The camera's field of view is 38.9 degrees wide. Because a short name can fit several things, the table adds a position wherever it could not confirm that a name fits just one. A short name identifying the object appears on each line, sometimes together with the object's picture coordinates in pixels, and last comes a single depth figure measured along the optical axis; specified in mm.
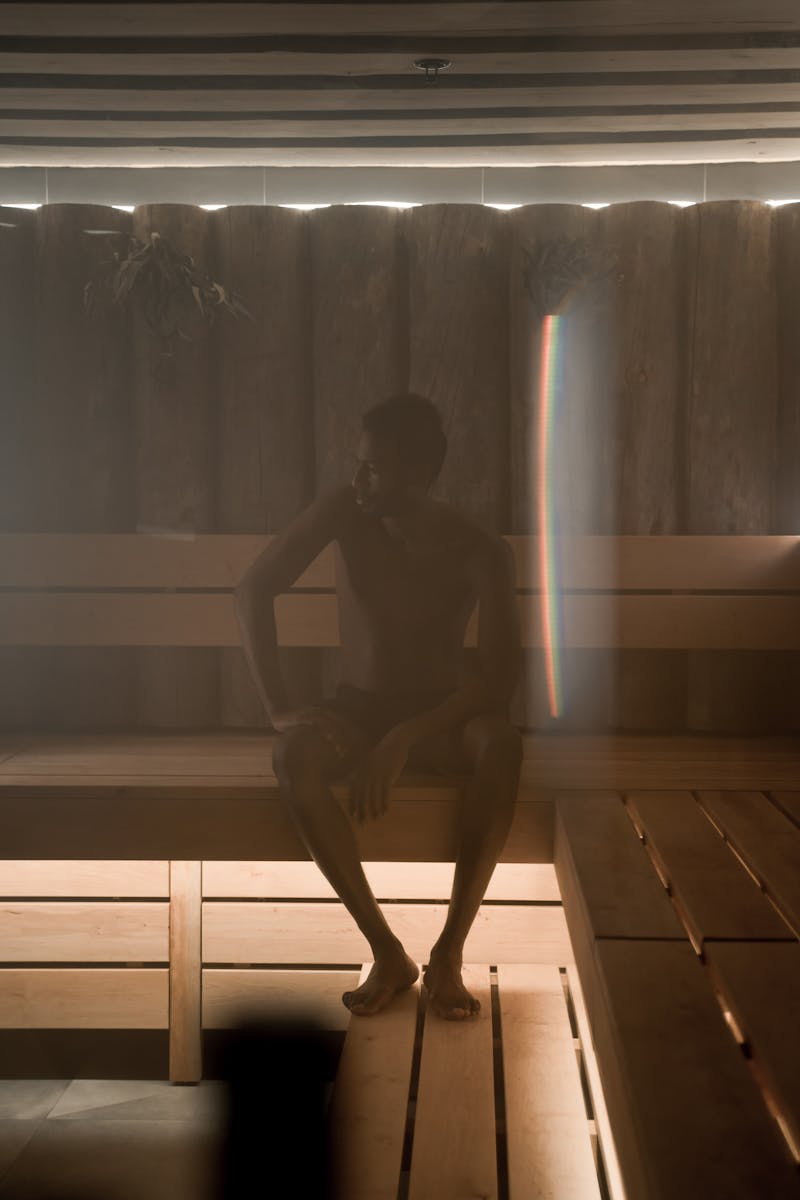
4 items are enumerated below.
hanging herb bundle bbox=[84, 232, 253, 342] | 3918
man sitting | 2742
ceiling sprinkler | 3412
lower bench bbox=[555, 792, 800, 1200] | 1326
